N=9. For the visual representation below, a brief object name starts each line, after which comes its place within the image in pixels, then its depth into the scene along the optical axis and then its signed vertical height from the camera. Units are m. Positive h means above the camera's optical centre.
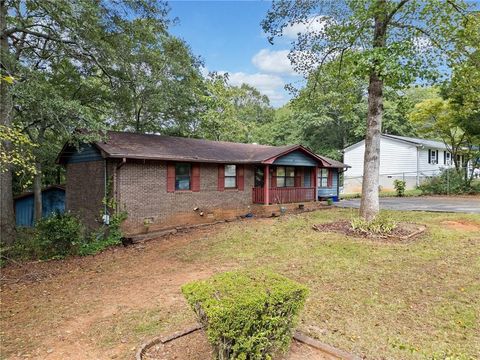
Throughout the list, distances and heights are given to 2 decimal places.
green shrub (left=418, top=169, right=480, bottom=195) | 23.30 -0.40
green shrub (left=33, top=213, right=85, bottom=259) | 9.99 -1.95
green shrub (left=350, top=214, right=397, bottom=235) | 10.16 -1.50
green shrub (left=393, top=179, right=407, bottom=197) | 23.45 -0.60
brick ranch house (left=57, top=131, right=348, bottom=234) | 11.64 -0.07
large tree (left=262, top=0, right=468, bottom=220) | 9.37 +4.95
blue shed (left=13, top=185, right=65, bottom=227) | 18.02 -1.62
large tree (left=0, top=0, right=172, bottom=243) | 9.28 +4.74
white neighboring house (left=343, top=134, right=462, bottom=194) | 27.28 +1.63
